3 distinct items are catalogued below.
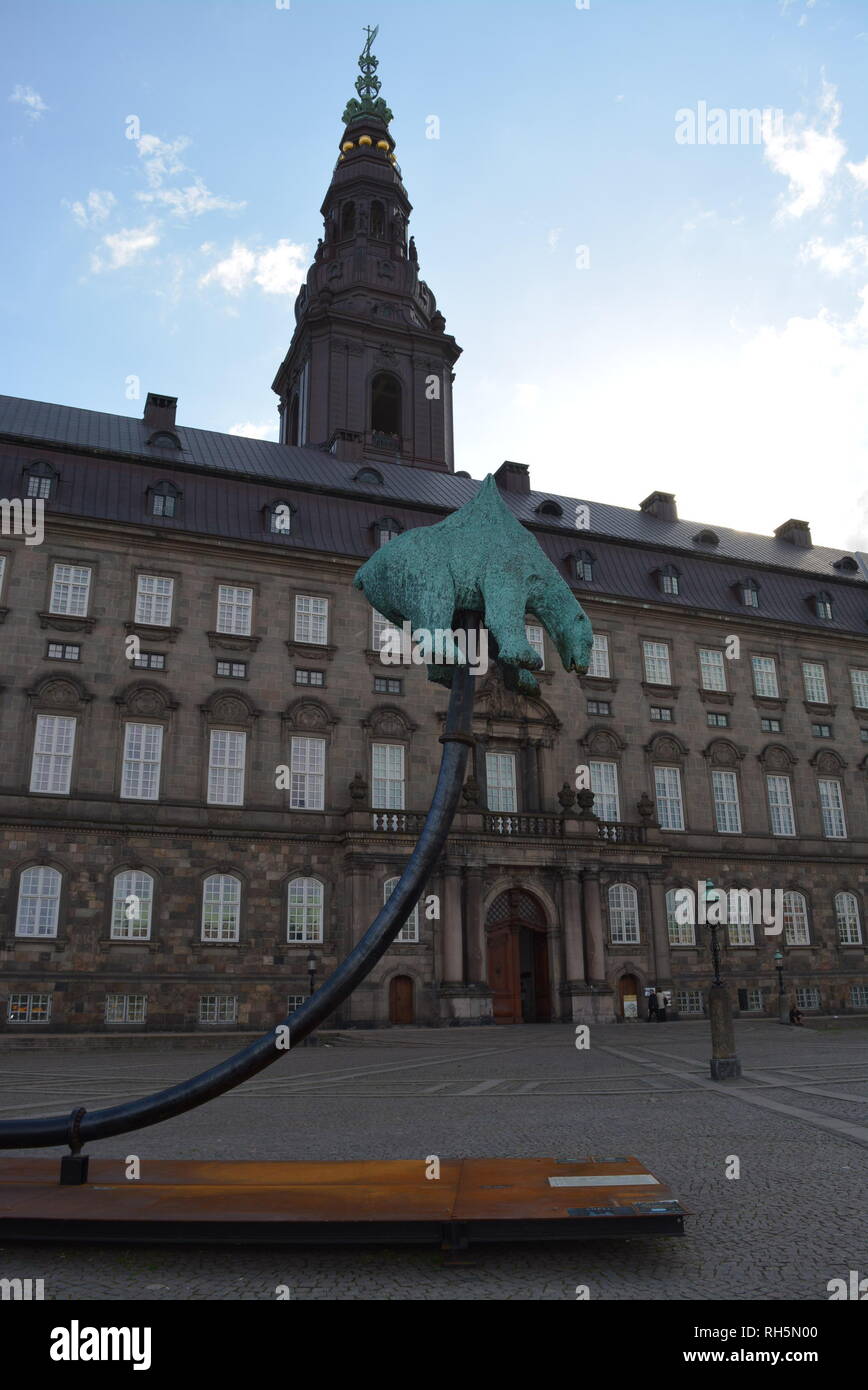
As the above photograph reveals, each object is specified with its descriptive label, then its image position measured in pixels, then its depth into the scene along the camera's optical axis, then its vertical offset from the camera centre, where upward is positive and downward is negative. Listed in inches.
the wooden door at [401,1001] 1316.4 -46.4
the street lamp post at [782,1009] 1392.7 -65.6
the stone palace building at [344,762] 1263.5 +286.1
